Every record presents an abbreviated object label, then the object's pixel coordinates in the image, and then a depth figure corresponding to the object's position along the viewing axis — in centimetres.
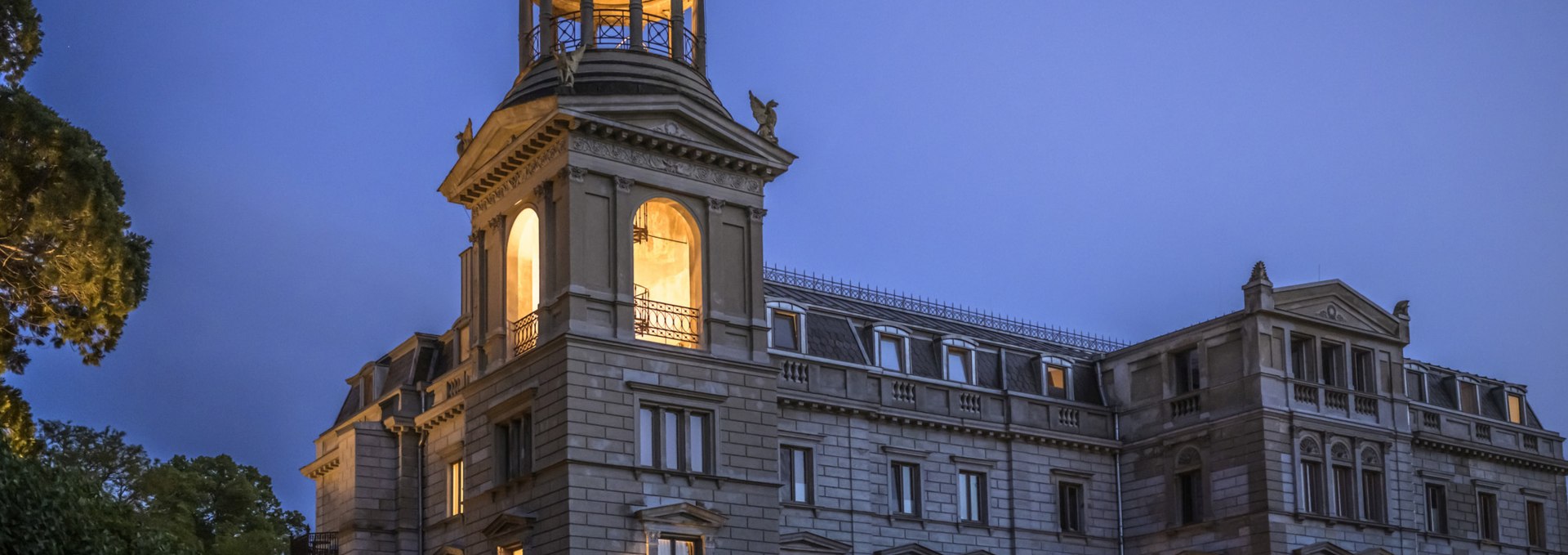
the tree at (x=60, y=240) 3538
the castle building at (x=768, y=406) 4800
